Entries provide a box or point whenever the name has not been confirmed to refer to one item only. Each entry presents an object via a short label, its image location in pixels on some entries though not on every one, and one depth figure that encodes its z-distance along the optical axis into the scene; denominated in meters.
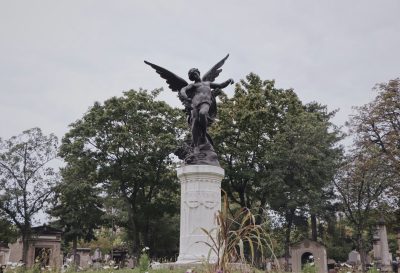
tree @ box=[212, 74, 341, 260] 27.05
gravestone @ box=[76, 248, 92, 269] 49.95
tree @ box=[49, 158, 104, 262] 28.83
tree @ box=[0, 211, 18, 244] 29.82
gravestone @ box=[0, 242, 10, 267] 40.19
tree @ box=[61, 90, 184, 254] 28.12
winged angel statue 12.29
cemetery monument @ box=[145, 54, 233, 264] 11.33
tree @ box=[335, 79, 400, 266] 24.19
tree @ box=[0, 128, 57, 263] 29.19
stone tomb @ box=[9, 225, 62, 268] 34.06
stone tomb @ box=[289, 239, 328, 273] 29.03
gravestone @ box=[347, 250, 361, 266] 33.33
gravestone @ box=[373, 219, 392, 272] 28.70
